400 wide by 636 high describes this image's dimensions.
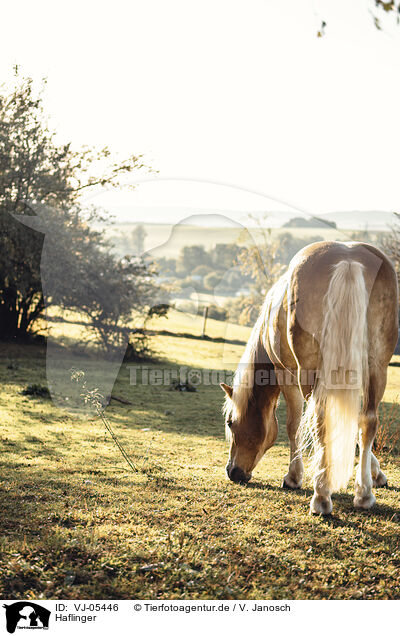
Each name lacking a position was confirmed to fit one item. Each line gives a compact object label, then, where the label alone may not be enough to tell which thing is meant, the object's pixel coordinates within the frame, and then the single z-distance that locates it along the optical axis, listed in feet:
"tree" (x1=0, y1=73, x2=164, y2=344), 33.73
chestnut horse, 11.07
